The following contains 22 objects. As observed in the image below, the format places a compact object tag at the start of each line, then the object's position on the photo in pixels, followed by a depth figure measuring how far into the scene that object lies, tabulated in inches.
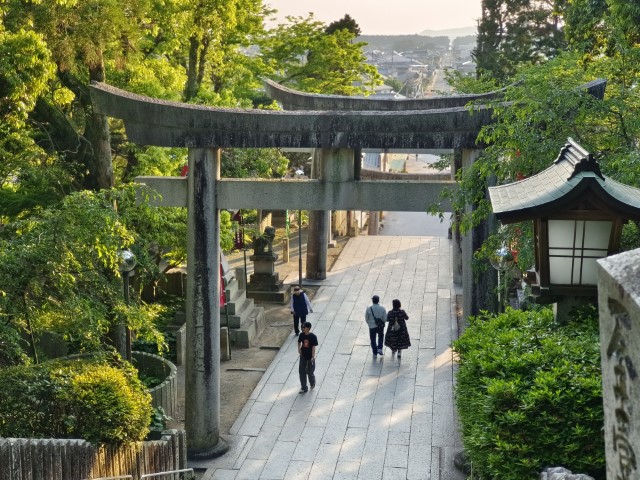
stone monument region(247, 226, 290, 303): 853.8
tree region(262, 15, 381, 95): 1131.3
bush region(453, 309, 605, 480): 240.8
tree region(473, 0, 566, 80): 1289.4
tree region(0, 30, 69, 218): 517.8
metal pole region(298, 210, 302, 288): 858.8
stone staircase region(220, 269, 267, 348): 720.3
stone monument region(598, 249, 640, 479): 159.2
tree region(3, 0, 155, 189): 562.3
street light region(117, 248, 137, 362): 442.6
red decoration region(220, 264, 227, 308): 649.8
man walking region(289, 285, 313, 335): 707.4
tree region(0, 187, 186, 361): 374.0
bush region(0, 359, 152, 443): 347.9
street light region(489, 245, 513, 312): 455.1
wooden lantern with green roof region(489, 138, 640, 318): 277.3
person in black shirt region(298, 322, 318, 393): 574.9
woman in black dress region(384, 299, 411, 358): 645.9
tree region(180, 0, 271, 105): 772.6
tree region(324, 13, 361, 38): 1501.4
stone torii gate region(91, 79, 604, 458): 455.5
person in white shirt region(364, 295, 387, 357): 647.1
